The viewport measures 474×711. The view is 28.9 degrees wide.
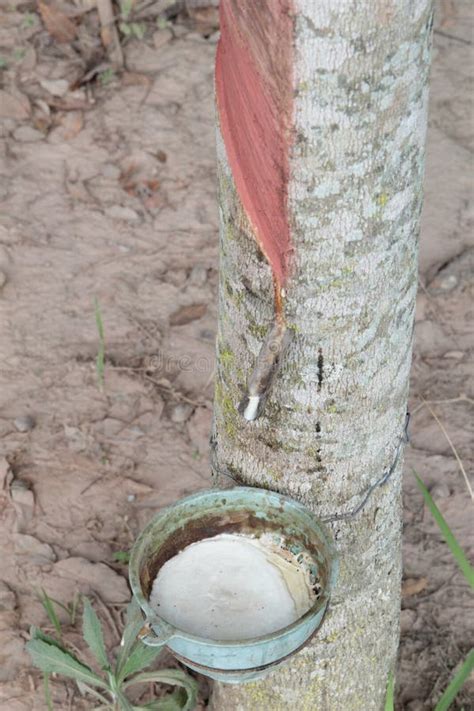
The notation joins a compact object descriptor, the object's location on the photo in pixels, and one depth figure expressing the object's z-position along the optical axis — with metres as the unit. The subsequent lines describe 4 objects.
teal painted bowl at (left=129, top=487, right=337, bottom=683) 1.31
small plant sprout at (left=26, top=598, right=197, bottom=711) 1.72
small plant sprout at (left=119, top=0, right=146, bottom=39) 3.90
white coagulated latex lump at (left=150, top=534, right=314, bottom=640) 1.42
